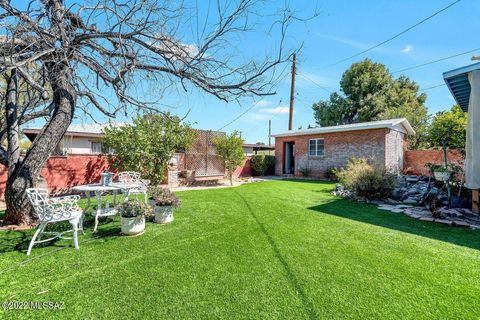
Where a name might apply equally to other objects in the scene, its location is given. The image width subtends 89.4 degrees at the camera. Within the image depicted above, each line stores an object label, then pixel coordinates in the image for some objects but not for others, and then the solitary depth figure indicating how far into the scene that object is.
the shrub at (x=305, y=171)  14.38
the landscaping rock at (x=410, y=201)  7.11
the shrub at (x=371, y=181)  7.33
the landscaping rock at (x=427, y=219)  5.15
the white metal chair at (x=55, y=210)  3.41
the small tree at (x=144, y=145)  8.45
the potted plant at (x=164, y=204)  4.84
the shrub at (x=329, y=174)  13.03
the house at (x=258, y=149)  22.46
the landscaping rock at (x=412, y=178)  9.53
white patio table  4.23
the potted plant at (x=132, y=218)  4.08
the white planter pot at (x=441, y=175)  6.08
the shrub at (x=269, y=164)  16.33
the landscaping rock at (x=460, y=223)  4.77
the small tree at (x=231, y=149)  11.50
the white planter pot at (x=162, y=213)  4.83
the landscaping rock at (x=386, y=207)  6.34
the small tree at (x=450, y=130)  11.39
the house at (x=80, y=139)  13.84
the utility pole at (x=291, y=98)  16.66
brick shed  11.77
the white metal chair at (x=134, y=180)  5.19
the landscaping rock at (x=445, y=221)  4.91
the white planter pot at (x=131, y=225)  4.08
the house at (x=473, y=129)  5.16
